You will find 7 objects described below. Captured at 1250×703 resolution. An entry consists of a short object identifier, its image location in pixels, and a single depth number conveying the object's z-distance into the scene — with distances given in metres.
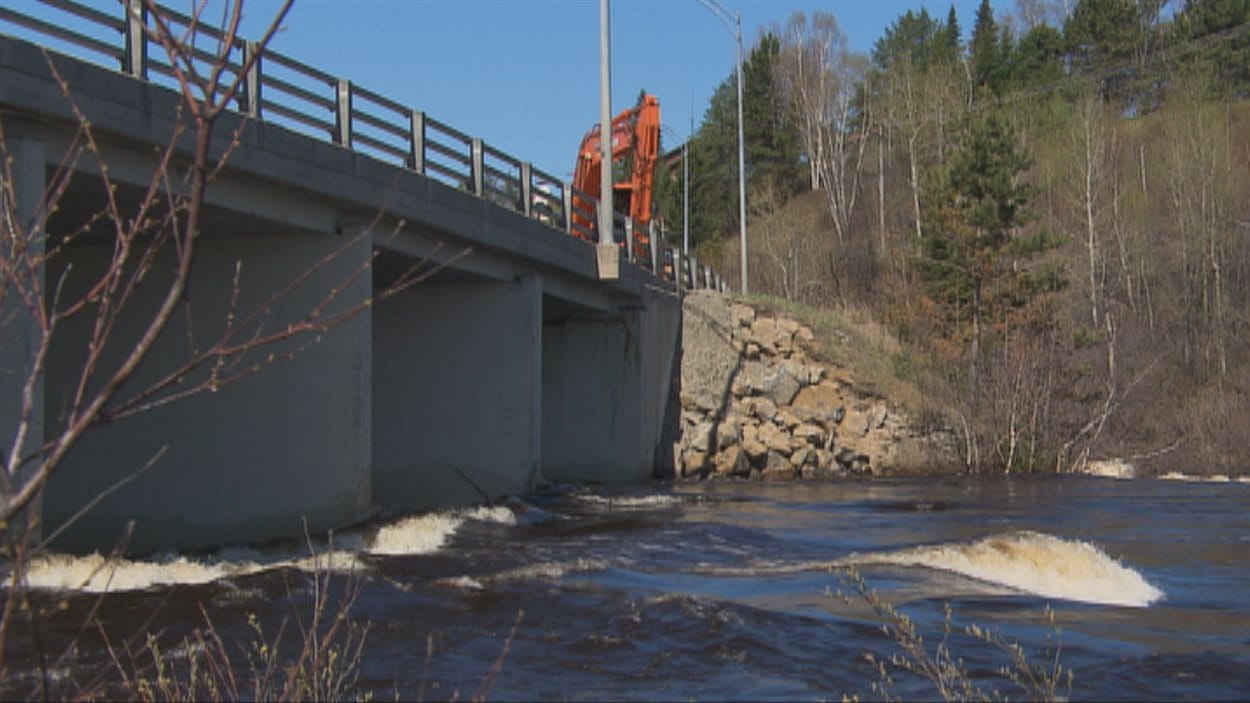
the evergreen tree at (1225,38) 77.50
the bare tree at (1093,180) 50.22
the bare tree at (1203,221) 52.09
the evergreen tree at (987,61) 80.75
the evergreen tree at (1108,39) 81.88
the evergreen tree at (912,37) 90.12
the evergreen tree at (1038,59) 79.31
